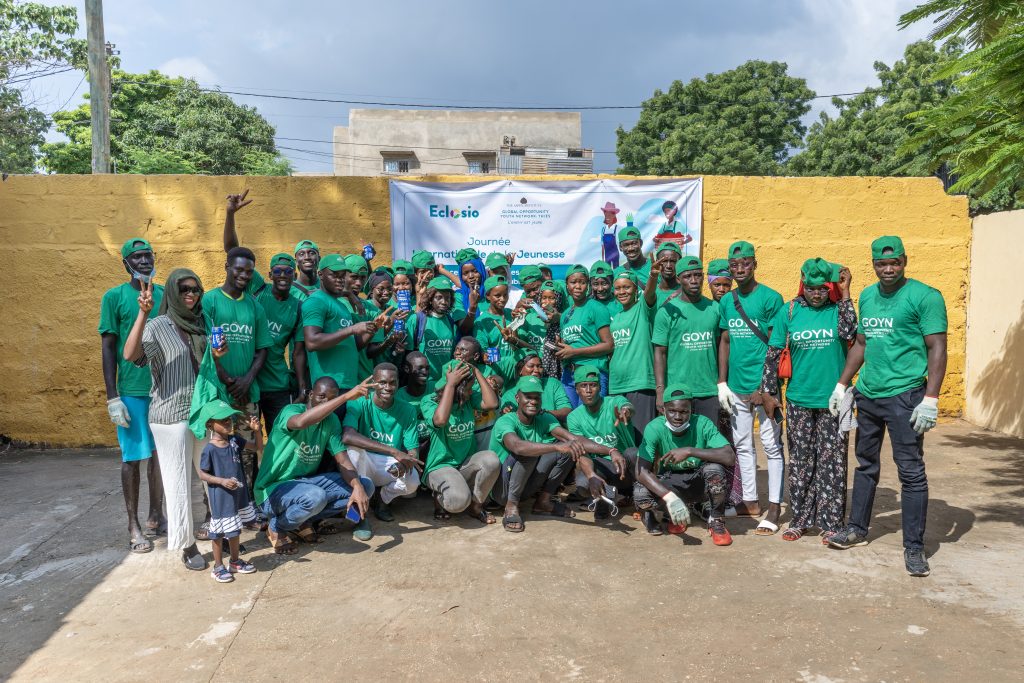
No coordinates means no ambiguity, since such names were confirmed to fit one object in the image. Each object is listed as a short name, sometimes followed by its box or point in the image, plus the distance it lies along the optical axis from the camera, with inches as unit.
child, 177.0
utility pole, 403.2
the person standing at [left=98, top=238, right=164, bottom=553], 192.1
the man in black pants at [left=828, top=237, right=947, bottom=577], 177.5
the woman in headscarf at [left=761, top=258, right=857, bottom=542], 197.3
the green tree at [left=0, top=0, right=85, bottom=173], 706.8
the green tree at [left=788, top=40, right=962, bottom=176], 927.0
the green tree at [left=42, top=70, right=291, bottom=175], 1011.3
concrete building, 1205.7
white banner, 320.8
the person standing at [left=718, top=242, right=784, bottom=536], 211.0
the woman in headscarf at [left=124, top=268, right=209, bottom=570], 181.5
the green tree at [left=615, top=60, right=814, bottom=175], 1251.8
